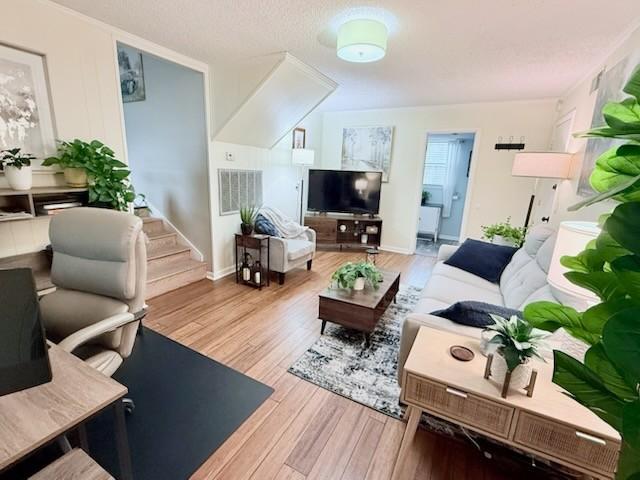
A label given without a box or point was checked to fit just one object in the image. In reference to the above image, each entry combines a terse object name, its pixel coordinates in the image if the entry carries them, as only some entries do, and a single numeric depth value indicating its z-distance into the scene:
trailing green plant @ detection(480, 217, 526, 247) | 3.37
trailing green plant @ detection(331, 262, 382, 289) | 2.49
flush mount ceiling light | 2.04
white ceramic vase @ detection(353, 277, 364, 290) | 2.52
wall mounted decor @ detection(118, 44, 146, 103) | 3.66
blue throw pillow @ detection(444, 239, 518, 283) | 2.87
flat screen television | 5.09
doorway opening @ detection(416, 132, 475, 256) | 6.17
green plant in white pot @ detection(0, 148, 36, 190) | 1.90
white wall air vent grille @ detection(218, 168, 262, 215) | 3.62
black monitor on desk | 0.84
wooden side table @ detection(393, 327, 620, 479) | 1.05
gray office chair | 1.52
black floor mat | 1.46
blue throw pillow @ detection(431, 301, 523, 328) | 1.55
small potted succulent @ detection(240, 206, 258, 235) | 3.67
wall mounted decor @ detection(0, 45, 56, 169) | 2.00
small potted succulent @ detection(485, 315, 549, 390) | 1.13
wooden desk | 0.77
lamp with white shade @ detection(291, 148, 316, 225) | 4.63
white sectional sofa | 1.66
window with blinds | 6.32
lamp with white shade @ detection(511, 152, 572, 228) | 2.93
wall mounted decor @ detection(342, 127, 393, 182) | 5.16
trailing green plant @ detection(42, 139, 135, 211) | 2.18
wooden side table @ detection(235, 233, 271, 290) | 3.55
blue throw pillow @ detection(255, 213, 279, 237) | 3.71
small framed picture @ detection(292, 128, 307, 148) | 4.95
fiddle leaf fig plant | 0.45
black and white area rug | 1.85
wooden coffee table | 2.32
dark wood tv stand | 5.19
